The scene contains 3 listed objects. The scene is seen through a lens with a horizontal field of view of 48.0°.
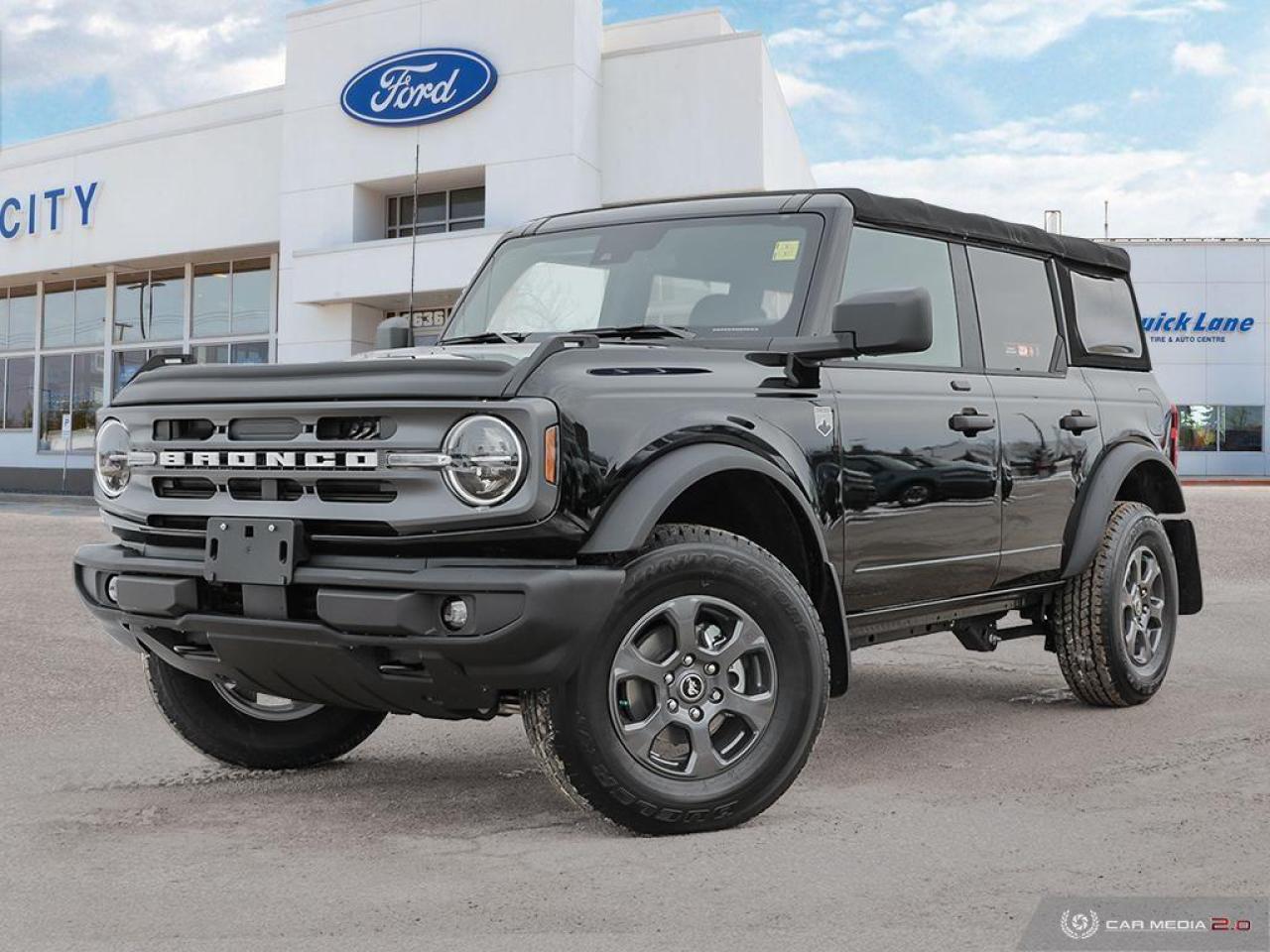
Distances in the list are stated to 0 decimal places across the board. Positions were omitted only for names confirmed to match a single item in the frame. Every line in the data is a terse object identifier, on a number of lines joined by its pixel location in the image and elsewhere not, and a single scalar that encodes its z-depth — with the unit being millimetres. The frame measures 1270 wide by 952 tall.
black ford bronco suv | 3787
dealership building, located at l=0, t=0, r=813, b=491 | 24703
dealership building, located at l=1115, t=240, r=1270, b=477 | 41719
